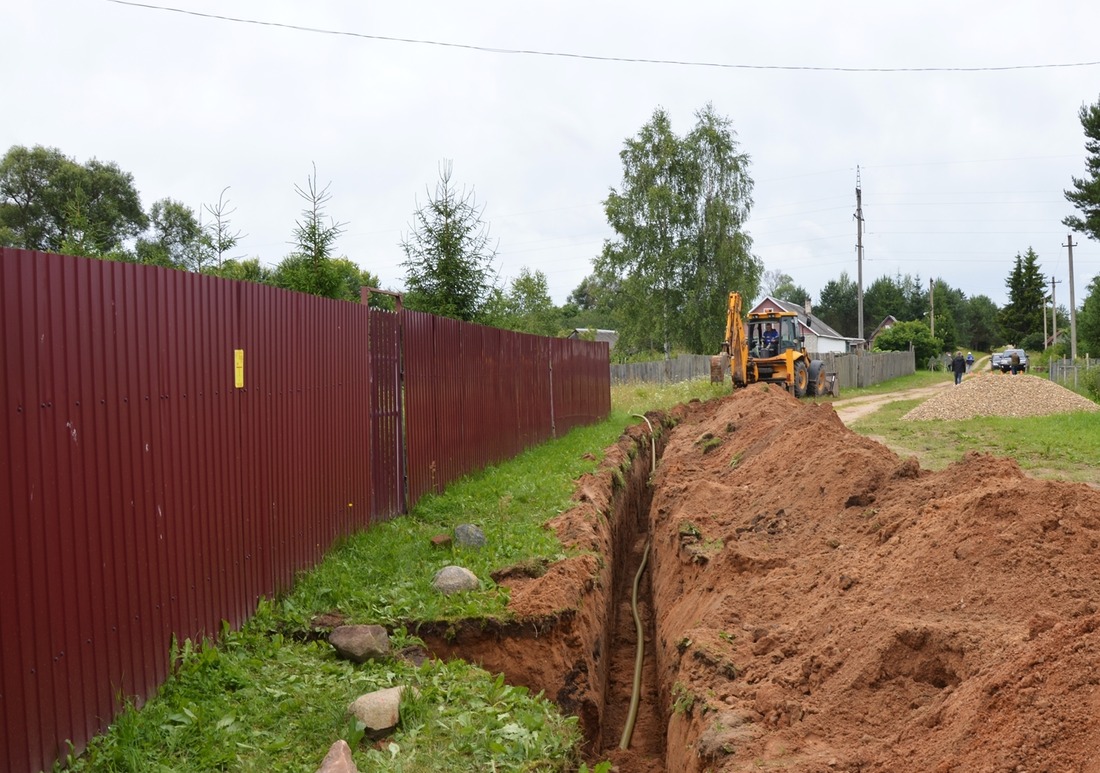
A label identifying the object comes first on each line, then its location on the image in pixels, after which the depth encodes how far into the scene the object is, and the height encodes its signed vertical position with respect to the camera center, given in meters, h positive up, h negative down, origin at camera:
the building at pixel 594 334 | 50.16 +3.19
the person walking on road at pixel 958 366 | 37.41 +0.37
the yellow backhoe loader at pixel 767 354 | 25.91 +0.76
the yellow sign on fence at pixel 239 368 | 6.05 +0.16
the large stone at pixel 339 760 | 3.91 -1.58
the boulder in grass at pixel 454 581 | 6.68 -1.40
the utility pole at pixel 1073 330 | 41.78 +1.90
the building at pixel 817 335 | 72.69 +3.39
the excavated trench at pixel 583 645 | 6.25 -1.89
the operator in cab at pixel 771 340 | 28.45 +1.20
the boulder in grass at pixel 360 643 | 5.51 -1.52
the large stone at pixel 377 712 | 4.56 -1.59
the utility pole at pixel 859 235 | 44.86 +7.00
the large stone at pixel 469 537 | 7.94 -1.29
